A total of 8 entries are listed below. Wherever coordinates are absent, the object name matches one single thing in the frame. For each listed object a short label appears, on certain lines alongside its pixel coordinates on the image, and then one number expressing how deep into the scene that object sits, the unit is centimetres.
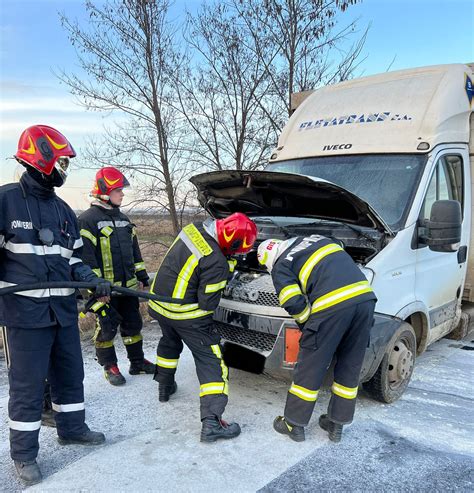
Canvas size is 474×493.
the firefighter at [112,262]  419
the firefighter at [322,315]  311
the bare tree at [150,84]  873
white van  359
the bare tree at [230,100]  949
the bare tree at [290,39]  937
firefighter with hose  284
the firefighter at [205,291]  333
